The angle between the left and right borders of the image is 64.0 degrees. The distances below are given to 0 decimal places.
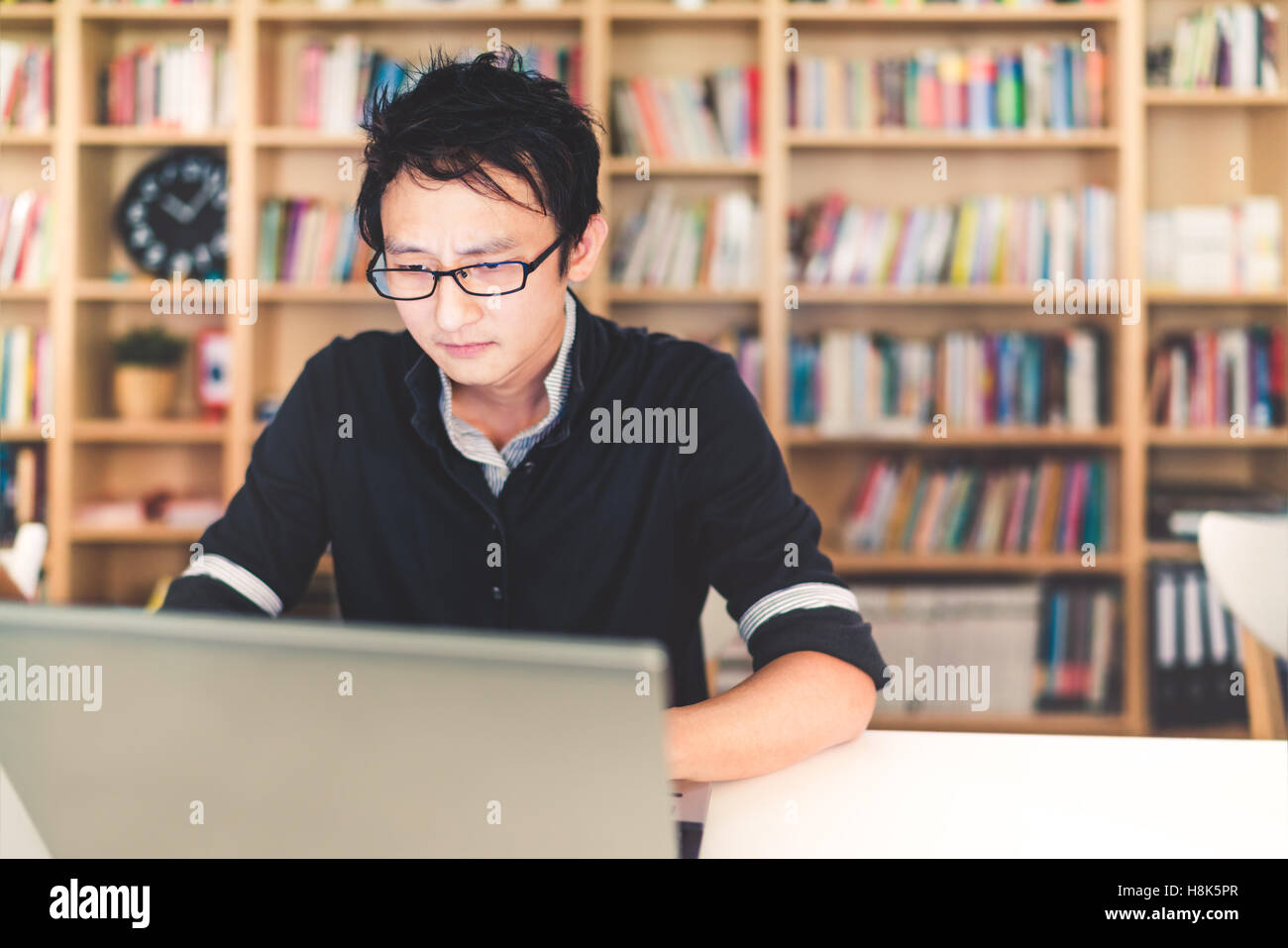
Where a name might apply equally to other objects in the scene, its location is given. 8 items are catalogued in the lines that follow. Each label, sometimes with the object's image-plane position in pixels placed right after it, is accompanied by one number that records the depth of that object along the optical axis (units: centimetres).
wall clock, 294
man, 109
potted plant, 290
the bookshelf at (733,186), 280
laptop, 43
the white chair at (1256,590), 131
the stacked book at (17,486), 293
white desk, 72
